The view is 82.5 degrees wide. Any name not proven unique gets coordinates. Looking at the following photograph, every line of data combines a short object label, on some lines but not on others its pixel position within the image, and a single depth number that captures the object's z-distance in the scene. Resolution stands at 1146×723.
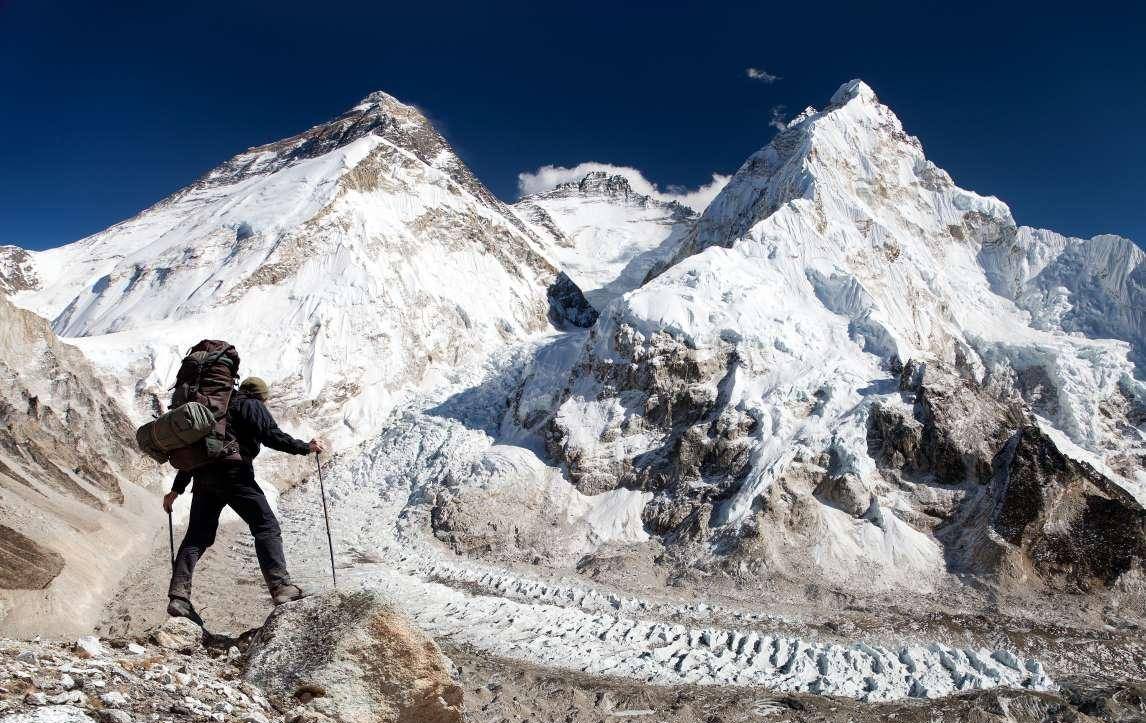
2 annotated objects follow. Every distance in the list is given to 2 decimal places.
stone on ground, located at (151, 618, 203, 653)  4.62
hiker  5.48
